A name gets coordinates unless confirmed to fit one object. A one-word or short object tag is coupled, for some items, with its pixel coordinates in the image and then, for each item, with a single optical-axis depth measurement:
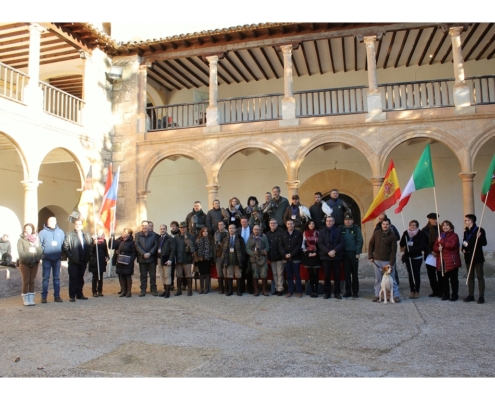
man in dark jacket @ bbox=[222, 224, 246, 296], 8.24
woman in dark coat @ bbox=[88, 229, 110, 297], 8.57
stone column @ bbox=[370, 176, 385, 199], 11.56
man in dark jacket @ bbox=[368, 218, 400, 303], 7.54
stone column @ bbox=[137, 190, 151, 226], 13.11
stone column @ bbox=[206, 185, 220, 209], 12.61
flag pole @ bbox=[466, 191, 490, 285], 7.06
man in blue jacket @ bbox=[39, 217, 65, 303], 7.78
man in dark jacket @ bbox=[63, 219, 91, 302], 7.99
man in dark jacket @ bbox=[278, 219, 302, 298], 7.98
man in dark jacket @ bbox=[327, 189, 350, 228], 8.72
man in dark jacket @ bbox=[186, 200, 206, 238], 9.20
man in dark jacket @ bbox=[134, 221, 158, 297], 8.49
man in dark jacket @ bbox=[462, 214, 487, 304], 7.14
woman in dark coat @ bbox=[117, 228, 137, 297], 8.37
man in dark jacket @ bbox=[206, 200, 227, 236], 9.19
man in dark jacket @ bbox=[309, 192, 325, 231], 8.67
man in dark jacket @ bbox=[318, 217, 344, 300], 7.70
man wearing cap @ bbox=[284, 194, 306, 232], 8.51
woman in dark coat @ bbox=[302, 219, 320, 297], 7.88
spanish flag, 8.29
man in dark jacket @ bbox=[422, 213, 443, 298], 7.71
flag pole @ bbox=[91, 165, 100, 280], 8.43
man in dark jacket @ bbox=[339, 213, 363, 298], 7.82
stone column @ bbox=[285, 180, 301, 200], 12.02
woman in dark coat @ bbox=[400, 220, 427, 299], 7.75
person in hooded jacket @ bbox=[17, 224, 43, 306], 7.43
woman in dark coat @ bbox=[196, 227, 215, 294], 8.45
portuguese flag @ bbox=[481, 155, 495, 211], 7.27
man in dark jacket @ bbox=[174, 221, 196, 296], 8.43
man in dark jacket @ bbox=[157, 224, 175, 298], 8.43
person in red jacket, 7.31
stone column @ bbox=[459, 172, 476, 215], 11.06
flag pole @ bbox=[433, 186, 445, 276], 7.41
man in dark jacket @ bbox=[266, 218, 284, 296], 8.15
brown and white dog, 7.21
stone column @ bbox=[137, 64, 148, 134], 13.44
